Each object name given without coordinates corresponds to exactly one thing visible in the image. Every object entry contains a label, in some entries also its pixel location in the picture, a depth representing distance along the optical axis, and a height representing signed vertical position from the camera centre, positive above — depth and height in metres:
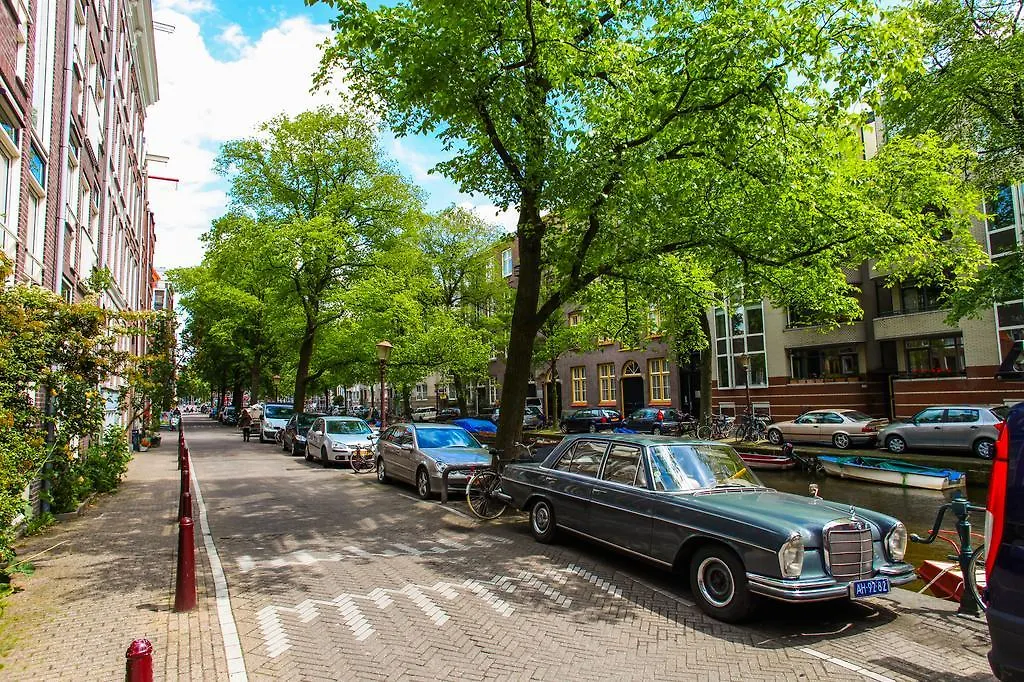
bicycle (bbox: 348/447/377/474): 17.14 -1.83
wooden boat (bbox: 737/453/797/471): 17.64 -2.28
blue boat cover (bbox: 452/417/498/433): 30.52 -1.68
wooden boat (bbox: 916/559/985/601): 6.16 -2.08
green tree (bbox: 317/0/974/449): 8.84 +4.32
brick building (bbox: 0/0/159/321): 9.83 +5.91
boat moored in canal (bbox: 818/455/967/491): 13.81 -2.23
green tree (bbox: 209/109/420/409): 27.02 +9.08
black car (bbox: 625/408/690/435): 29.39 -1.68
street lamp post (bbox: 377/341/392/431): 20.39 +1.46
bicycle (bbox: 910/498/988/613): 5.52 -1.64
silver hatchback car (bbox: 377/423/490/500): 12.18 -1.27
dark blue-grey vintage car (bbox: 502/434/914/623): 5.09 -1.32
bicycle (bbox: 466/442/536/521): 10.27 -1.74
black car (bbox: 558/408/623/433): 32.75 -1.73
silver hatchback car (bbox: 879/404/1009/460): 17.30 -1.56
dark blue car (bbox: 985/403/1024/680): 3.10 -0.92
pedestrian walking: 31.03 -1.27
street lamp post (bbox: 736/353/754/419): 30.31 +0.95
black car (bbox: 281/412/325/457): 22.89 -1.34
